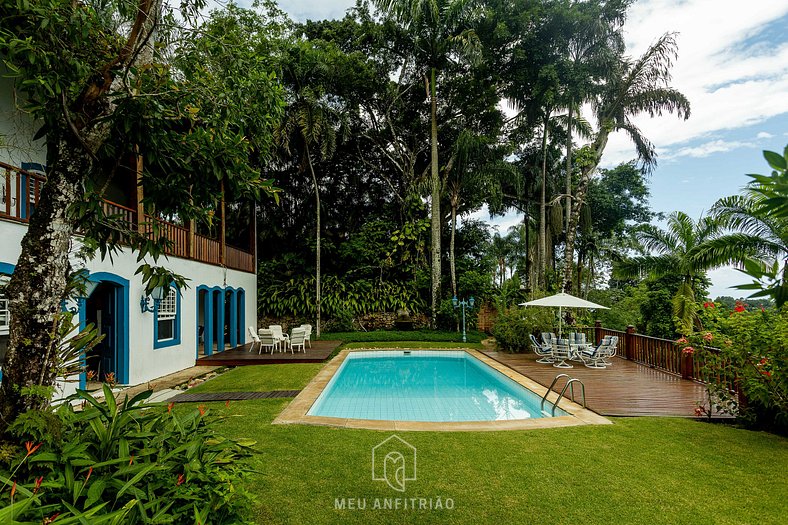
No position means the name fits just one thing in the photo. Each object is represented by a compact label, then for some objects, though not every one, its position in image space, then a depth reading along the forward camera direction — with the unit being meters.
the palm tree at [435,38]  17.34
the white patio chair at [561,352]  11.40
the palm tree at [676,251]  12.89
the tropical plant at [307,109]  16.84
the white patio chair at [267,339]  13.08
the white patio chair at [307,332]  14.02
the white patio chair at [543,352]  11.87
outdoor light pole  17.69
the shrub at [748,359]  5.50
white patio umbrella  11.38
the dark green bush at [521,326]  13.91
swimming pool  7.80
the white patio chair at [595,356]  10.84
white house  6.49
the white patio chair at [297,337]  13.41
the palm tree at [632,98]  15.20
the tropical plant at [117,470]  2.24
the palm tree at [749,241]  8.83
